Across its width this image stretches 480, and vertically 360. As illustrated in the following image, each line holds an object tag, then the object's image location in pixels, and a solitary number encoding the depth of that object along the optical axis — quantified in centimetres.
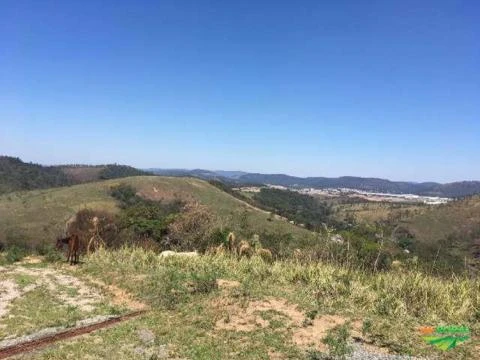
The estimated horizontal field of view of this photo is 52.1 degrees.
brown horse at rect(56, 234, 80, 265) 1556
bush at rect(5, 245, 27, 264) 1647
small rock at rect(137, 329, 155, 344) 776
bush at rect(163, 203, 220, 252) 1980
